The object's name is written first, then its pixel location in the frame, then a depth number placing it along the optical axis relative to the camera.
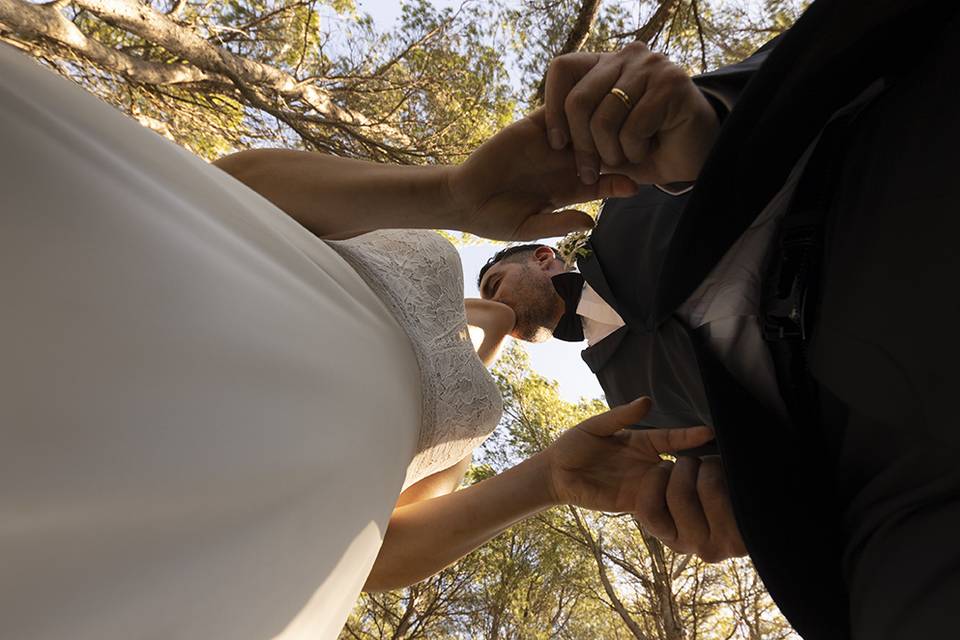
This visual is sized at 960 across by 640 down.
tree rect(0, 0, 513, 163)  3.35
